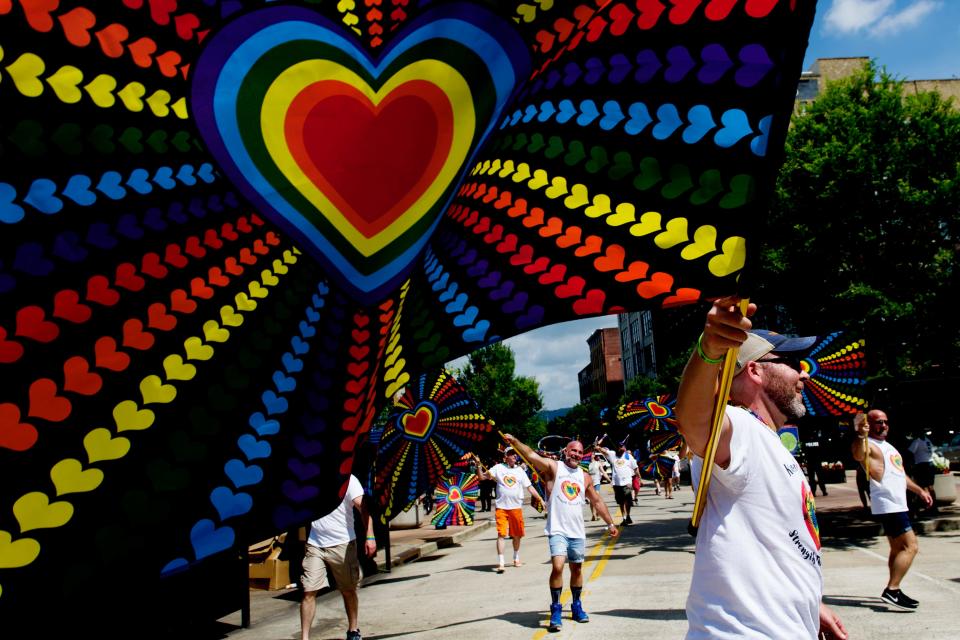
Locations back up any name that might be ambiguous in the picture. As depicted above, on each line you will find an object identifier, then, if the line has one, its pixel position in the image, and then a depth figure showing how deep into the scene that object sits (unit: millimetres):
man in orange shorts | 13813
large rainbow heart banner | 1637
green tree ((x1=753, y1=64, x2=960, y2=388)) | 14234
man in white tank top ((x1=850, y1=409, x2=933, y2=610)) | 7961
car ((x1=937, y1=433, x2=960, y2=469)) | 36359
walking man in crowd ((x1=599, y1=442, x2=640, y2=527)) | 19109
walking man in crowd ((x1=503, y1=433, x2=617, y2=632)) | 8470
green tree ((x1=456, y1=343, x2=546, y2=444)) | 68625
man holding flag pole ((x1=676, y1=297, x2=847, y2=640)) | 2629
